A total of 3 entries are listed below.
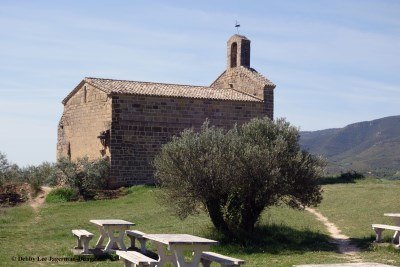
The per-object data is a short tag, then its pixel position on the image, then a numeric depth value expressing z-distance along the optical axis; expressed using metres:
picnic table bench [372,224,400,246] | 15.14
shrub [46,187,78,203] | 26.73
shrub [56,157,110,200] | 27.50
